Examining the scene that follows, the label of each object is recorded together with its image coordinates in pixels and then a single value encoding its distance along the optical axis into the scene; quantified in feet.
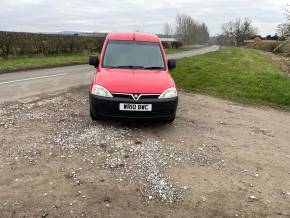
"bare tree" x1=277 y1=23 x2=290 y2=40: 58.86
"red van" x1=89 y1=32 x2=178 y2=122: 15.02
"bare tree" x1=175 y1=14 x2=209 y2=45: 221.00
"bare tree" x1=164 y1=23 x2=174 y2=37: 256.37
